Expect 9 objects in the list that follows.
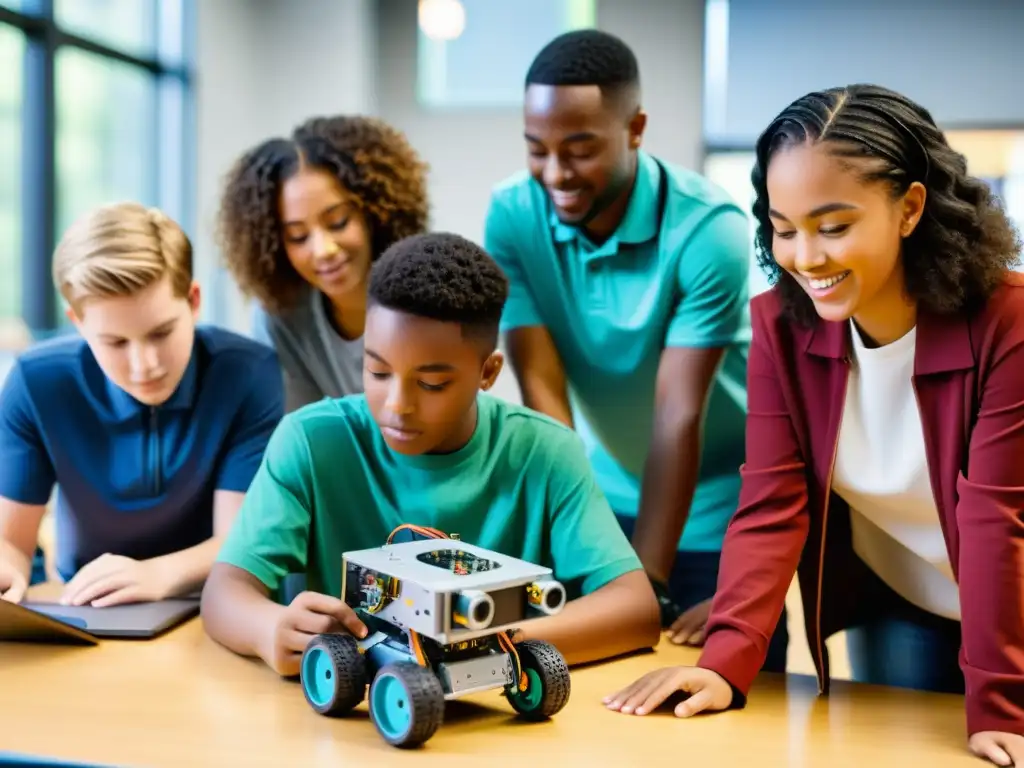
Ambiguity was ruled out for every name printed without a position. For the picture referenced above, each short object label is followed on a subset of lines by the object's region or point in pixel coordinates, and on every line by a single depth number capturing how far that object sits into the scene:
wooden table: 1.13
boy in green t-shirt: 1.37
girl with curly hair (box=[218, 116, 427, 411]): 2.00
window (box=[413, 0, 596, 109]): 5.77
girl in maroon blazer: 1.23
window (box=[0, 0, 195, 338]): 4.27
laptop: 1.42
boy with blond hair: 1.73
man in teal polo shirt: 1.78
